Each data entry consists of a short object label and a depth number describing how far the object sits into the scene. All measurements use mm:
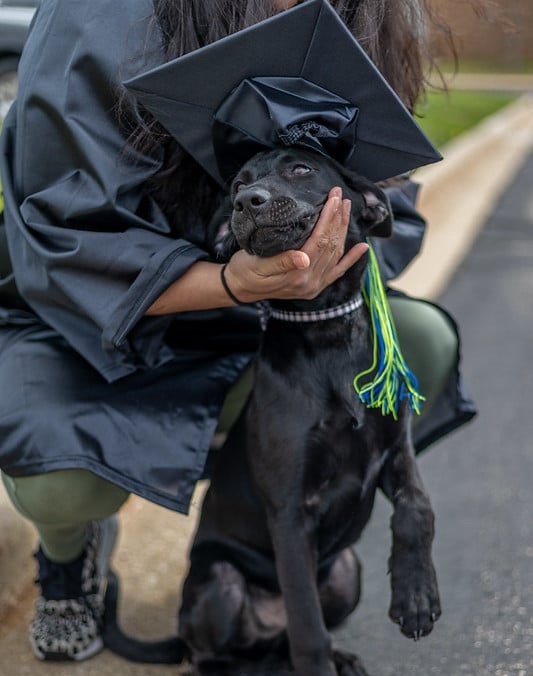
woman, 2203
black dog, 2119
